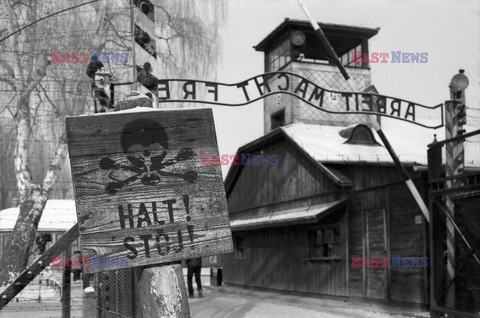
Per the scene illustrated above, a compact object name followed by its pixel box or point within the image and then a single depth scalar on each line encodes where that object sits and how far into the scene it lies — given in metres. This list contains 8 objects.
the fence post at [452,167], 10.55
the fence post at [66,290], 7.39
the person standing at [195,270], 17.24
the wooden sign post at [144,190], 2.43
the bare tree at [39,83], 16.92
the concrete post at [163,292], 2.39
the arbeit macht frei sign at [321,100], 10.10
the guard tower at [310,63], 24.69
